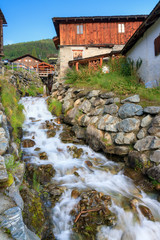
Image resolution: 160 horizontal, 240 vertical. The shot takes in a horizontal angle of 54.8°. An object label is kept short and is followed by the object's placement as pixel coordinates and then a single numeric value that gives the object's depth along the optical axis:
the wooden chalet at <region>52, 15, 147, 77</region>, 16.45
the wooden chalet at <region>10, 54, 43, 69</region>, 48.78
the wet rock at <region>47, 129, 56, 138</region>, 8.13
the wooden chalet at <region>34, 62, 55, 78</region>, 40.67
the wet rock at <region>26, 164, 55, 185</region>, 5.11
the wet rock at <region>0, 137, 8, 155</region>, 3.80
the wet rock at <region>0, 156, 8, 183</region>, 2.96
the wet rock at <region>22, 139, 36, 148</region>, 6.96
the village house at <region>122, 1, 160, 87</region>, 8.22
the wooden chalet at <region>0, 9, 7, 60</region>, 20.09
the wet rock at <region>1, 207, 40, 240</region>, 2.10
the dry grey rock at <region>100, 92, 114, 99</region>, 8.20
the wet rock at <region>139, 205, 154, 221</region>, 3.92
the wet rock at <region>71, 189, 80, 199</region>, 4.44
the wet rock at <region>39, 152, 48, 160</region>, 6.25
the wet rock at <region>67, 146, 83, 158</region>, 6.72
